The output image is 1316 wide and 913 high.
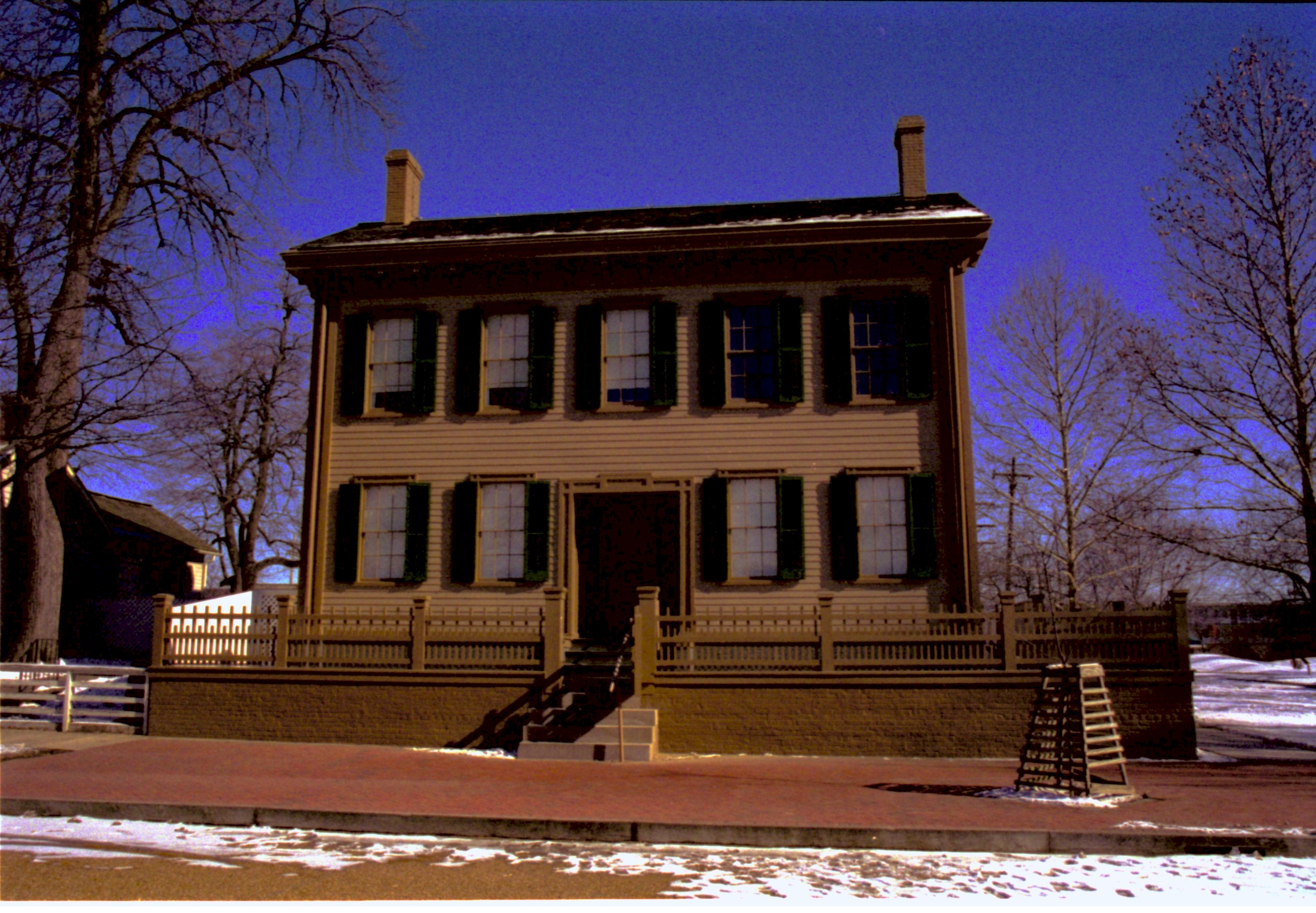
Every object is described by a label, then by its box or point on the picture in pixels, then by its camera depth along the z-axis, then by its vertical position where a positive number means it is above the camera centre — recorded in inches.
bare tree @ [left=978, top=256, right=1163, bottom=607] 963.3 +146.3
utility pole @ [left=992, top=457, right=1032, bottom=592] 992.2 +84.6
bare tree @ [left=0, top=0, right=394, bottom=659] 494.9 +236.4
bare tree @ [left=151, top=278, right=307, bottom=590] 1309.1 +216.4
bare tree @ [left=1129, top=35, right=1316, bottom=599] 612.1 +181.9
